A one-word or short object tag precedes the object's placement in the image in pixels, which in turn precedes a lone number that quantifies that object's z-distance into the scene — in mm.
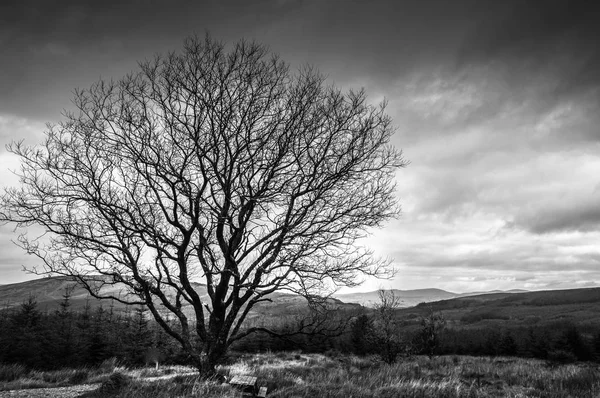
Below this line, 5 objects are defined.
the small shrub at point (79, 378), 14159
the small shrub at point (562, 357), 37219
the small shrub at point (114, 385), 7840
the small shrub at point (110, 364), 18688
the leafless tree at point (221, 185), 8844
